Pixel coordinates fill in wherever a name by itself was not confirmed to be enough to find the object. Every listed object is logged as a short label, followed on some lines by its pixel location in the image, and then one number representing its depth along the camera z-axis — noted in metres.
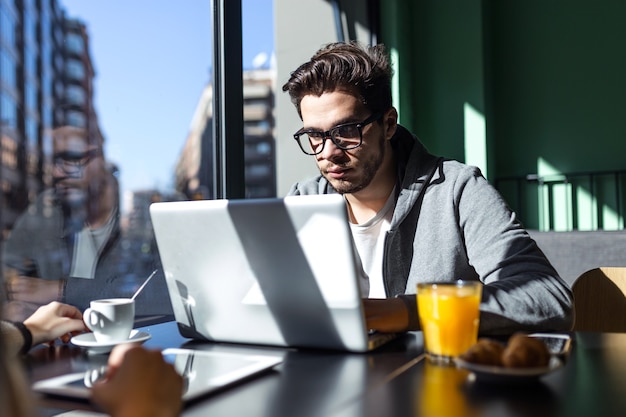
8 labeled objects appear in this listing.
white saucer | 0.84
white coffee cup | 0.86
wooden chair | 1.25
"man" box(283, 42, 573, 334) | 1.18
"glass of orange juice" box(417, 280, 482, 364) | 0.74
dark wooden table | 0.56
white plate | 0.62
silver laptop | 0.76
